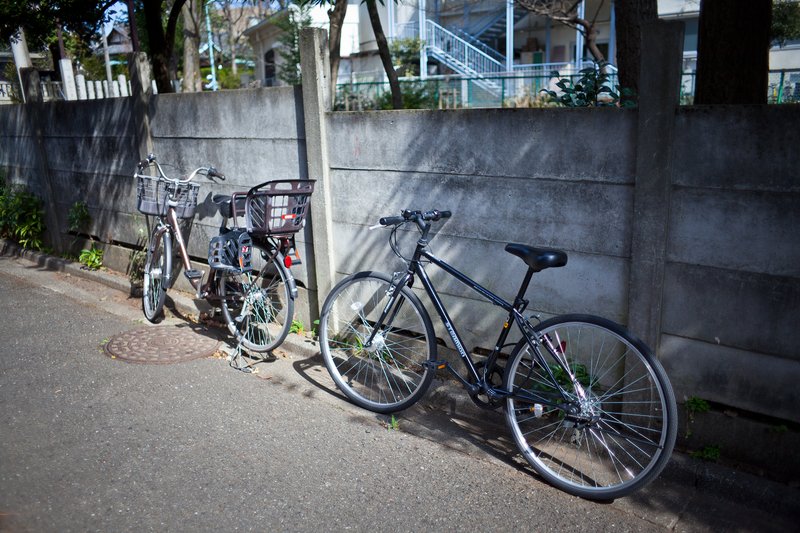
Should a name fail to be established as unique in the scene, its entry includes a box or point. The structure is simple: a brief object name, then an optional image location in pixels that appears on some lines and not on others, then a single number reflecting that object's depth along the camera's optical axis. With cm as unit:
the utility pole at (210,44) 3085
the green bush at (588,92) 413
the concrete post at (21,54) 1456
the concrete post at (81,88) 973
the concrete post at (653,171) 344
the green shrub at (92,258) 801
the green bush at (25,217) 880
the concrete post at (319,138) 498
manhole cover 549
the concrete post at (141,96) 673
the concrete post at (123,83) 1070
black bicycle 351
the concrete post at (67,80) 987
